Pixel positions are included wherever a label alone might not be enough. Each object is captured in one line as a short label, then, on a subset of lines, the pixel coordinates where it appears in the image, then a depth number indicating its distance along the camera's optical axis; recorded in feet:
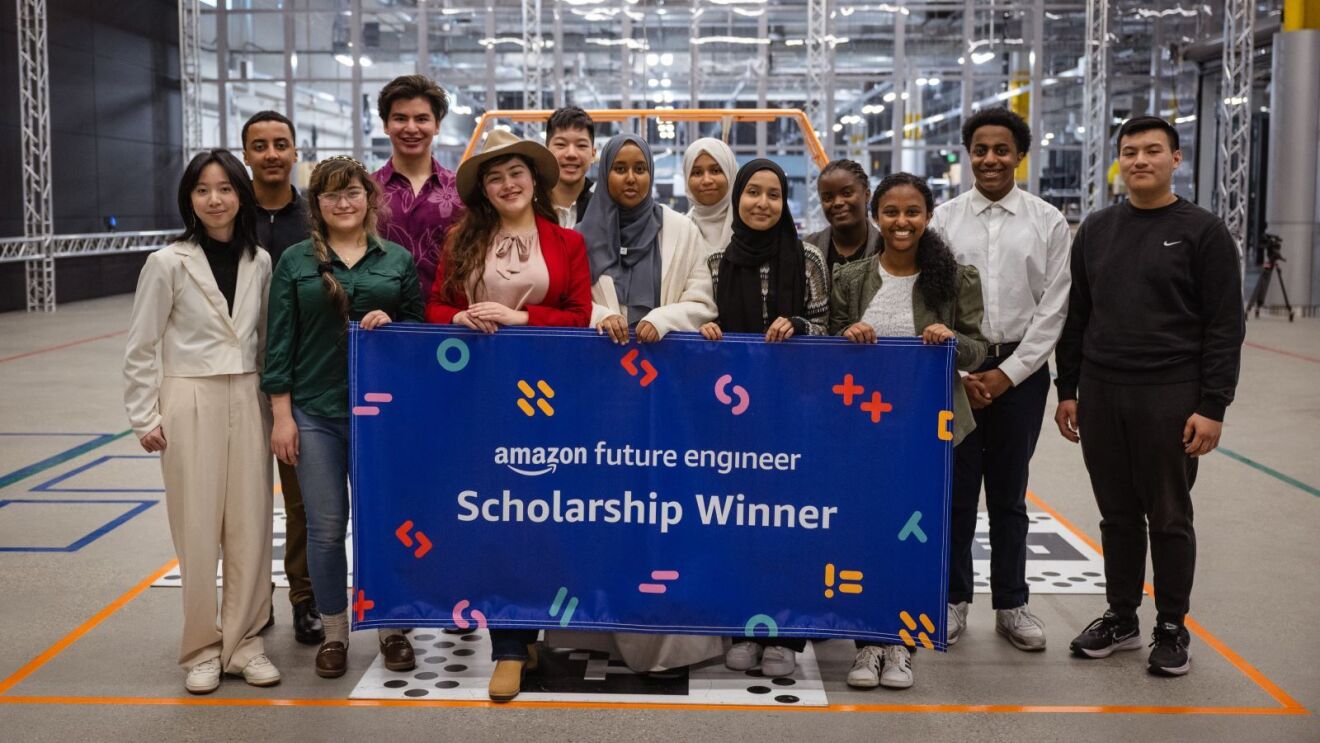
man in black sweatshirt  11.80
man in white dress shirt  12.62
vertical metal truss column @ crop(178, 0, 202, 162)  72.13
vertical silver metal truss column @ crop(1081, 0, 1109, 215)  62.13
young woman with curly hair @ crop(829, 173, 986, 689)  11.89
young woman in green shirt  11.75
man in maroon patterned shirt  13.44
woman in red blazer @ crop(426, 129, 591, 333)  11.85
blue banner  11.68
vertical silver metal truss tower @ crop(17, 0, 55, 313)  53.62
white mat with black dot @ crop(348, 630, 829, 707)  11.66
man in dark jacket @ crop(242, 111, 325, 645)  13.12
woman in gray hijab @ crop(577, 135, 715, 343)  12.23
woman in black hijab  11.66
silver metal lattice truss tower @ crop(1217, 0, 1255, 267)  52.65
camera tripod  51.28
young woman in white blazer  11.56
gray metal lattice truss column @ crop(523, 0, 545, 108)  66.85
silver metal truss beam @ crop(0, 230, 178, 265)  52.70
